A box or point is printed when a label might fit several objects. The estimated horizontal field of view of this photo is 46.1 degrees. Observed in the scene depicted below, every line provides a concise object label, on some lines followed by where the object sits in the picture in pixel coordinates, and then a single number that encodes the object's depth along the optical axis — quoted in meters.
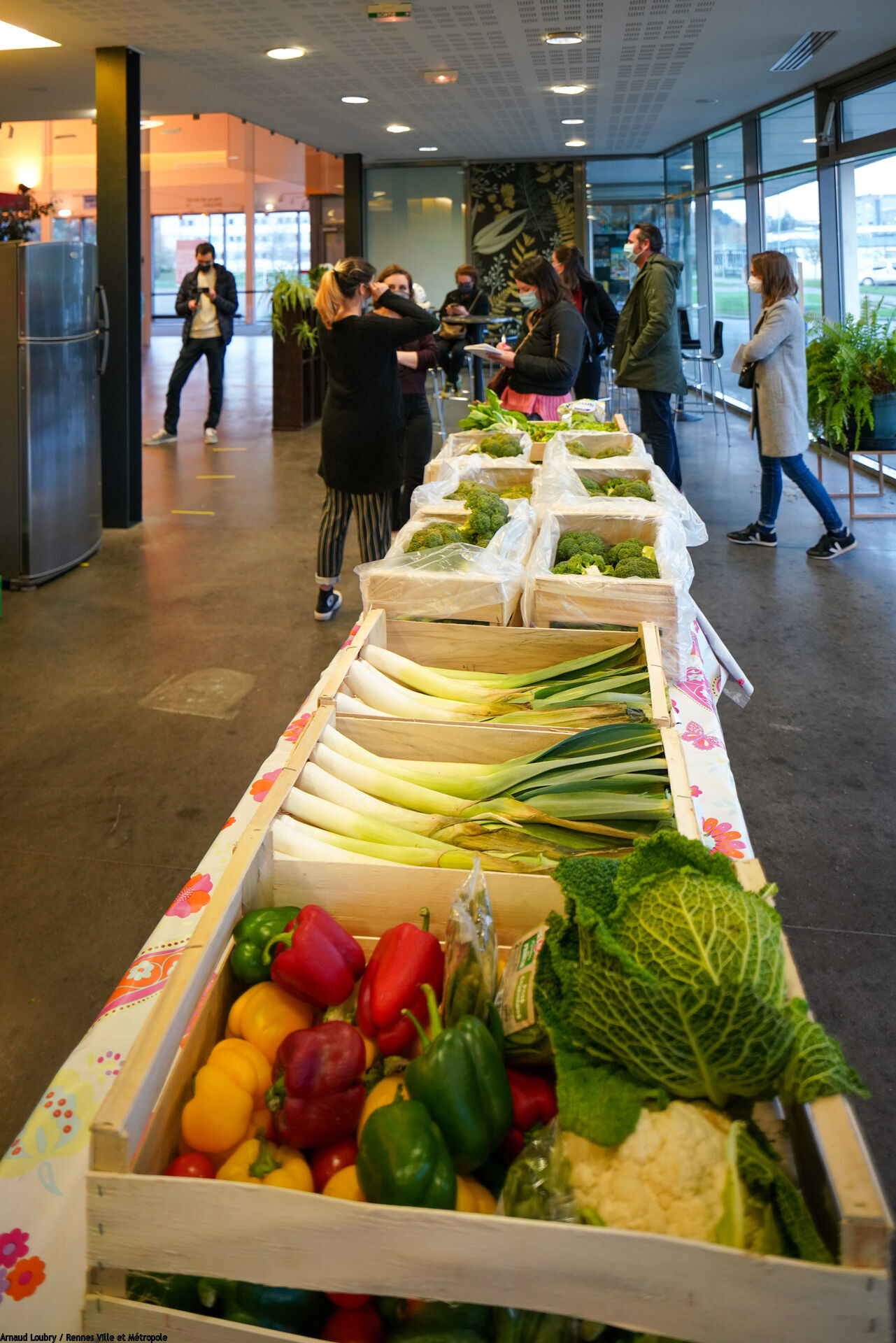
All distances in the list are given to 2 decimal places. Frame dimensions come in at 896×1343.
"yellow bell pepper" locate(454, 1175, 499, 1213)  0.98
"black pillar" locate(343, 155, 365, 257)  12.84
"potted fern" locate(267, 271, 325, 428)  10.64
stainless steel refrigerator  5.28
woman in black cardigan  4.21
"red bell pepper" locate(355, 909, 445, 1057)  1.16
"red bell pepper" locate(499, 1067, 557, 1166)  1.06
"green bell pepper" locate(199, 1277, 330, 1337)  0.90
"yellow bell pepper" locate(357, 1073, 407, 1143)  1.08
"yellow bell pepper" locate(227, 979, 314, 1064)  1.18
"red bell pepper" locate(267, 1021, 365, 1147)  1.05
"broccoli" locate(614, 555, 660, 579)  2.42
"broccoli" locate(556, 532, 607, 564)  2.66
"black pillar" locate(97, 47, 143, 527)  6.57
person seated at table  9.76
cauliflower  0.88
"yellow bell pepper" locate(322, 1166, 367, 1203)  1.00
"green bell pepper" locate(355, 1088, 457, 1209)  0.91
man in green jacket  6.39
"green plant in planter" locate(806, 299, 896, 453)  6.28
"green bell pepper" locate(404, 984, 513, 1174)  0.99
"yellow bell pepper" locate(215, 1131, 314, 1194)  1.01
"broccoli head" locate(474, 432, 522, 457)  3.91
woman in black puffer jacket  5.06
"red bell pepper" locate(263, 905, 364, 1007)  1.19
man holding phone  9.85
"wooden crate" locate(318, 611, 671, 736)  2.25
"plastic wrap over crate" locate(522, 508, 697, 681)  2.32
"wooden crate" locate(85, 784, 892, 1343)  0.80
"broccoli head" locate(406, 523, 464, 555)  2.65
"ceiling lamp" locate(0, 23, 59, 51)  6.58
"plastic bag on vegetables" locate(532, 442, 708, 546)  2.94
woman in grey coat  5.82
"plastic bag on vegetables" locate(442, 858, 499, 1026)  1.15
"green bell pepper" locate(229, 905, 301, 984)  1.24
